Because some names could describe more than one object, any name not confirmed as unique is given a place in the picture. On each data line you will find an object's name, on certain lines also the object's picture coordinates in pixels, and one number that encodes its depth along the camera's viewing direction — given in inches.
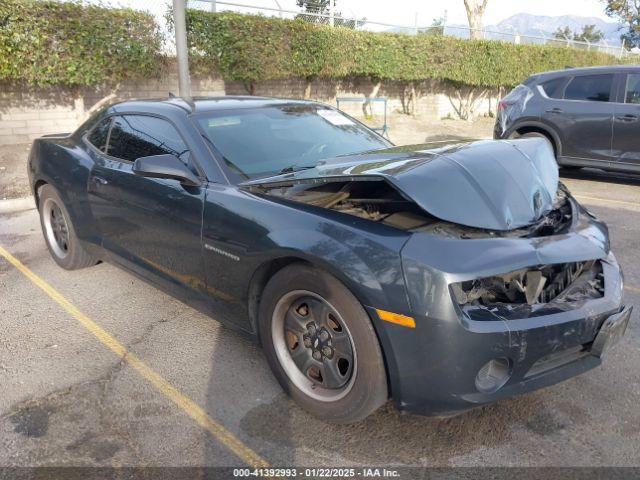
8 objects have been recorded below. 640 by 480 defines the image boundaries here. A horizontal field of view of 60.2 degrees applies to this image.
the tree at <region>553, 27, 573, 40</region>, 2589.3
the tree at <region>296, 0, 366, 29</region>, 577.9
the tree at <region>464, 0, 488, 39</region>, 823.7
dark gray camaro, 91.4
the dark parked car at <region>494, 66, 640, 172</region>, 314.5
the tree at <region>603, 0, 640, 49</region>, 1699.1
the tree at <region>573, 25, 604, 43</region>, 2934.8
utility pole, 312.7
